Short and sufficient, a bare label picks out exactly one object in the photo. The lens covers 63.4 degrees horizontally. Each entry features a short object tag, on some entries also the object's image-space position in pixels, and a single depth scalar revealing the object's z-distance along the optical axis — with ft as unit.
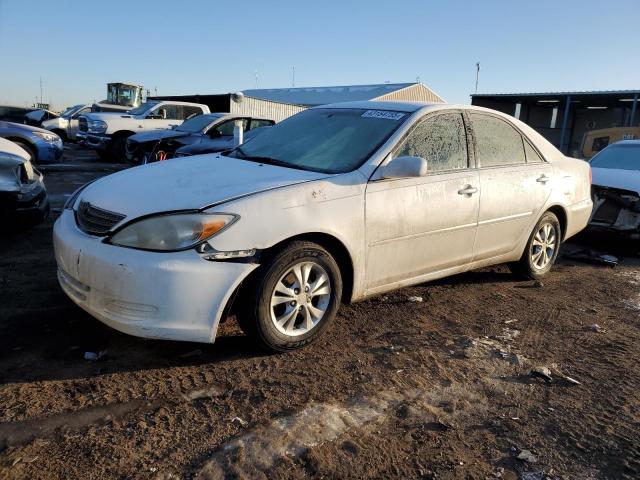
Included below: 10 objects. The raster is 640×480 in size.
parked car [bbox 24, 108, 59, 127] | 74.70
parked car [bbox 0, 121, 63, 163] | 36.04
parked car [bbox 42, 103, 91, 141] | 67.05
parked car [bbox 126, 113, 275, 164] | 35.24
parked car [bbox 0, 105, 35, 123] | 70.03
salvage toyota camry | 9.40
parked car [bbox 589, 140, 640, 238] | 21.21
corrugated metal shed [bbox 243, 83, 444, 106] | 127.91
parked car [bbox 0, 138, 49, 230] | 16.55
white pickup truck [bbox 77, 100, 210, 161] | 49.14
